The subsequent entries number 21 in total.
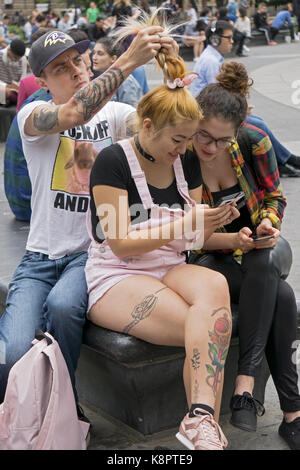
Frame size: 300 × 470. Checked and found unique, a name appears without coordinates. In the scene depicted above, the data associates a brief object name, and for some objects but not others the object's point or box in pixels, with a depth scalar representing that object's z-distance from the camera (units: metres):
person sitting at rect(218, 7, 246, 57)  21.78
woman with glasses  3.05
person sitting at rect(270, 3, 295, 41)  25.89
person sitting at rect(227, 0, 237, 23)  28.00
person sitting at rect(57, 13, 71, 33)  31.59
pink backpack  2.71
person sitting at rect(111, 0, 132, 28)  19.00
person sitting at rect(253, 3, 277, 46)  26.14
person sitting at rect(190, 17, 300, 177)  7.52
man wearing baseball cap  3.11
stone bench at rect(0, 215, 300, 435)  2.97
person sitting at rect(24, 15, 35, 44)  33.06
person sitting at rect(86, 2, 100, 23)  31.14
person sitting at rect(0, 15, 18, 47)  27.22
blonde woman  2.78
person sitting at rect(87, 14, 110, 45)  23.95
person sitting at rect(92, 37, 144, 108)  6.96
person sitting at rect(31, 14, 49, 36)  22.42
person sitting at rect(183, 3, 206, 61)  21.80
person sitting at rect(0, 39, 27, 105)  11.29
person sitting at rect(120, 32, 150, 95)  7.89
